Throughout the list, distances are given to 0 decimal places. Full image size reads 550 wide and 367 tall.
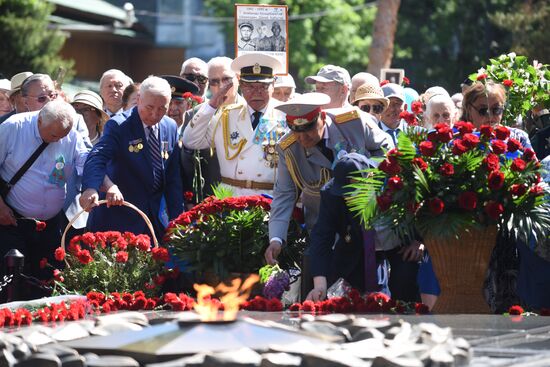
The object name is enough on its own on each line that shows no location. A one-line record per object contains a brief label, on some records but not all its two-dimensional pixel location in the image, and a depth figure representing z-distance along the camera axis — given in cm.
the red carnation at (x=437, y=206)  1395
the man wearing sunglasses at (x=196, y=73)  2362
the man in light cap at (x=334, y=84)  2189
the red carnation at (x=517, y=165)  1423
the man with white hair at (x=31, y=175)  2061
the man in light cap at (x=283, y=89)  2375
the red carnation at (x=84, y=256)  1706
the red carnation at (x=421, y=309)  1374
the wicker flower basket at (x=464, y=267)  1421
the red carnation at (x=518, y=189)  1420
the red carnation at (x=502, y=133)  1465
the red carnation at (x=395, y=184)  1421
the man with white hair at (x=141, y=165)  1962
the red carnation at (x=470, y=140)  1437
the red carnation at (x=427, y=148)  1441
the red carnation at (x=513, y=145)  1468
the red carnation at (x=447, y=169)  1425
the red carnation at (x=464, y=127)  1468
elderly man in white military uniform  2028
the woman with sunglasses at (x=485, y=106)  1772
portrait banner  2342
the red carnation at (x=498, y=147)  1450
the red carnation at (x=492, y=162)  1427
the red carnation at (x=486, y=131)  1455
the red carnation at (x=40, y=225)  2050
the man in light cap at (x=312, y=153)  1703
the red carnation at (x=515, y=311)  1405
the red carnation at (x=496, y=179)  1412
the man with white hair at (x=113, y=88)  2425
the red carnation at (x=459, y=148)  1433
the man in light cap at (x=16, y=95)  2320
